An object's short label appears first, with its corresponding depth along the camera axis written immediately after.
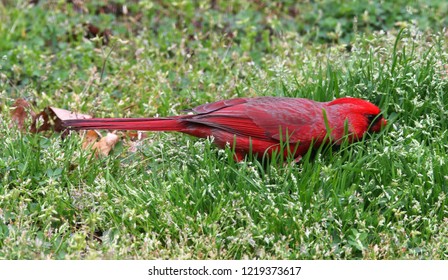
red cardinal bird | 9.57
